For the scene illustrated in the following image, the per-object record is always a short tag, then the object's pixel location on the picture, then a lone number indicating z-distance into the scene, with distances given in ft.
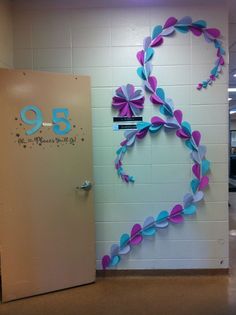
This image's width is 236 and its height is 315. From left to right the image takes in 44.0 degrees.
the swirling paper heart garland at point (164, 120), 9.22
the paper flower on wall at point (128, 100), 9.27
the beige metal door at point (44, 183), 8.30
